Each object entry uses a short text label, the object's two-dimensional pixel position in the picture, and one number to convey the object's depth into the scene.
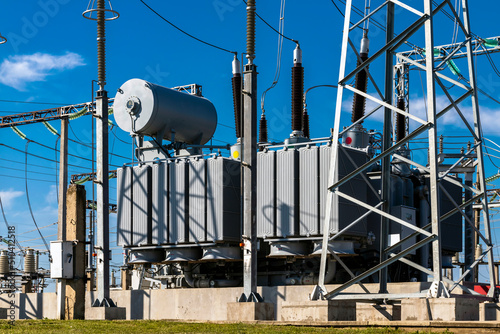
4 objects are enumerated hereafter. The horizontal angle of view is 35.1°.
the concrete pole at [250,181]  21.06
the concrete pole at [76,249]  25.23
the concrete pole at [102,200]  24.80
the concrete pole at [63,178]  35.62
